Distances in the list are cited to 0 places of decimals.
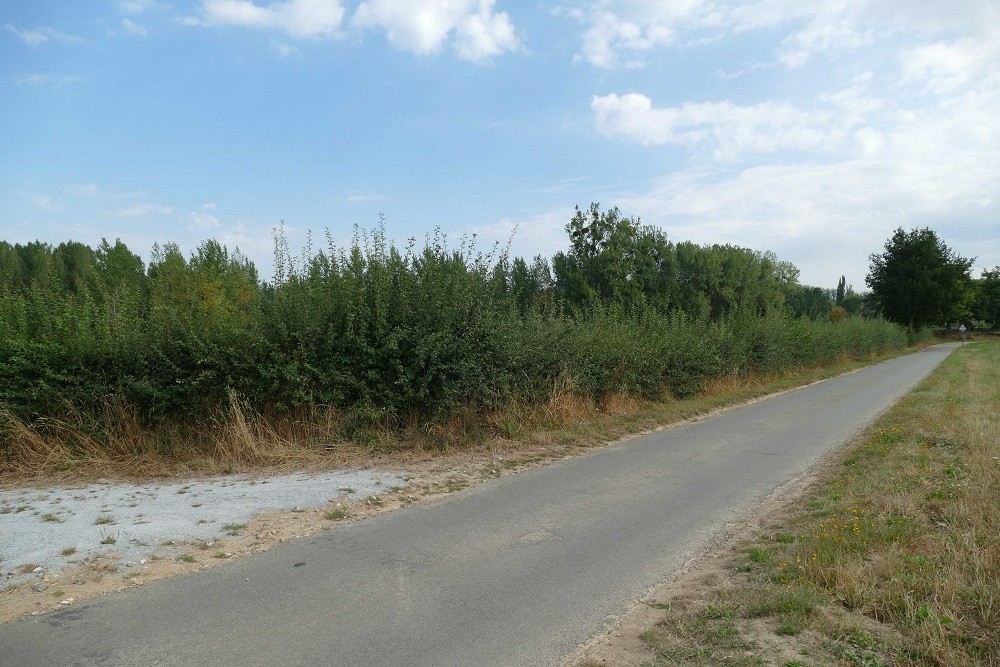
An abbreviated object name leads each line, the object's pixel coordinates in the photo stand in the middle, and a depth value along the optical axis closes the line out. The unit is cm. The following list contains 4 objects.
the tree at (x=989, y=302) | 7881
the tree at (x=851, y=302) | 10081
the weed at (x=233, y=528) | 583
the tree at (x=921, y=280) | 6209
